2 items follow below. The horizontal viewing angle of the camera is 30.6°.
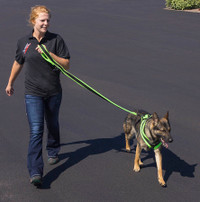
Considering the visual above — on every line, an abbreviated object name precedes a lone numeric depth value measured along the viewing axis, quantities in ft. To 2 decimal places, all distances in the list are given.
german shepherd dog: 16.42
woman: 15.90
